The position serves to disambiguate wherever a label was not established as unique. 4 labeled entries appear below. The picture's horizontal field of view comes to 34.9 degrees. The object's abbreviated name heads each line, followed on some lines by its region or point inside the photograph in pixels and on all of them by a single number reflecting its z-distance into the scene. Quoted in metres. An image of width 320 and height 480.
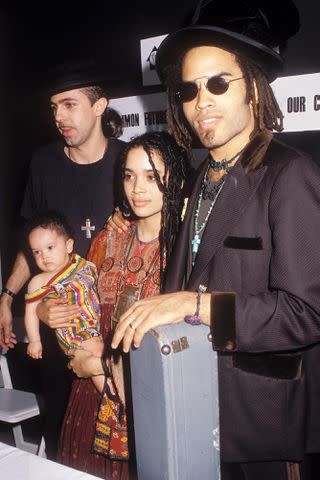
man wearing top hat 1.46
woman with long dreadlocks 2.23
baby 2.47
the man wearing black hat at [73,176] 3.04
